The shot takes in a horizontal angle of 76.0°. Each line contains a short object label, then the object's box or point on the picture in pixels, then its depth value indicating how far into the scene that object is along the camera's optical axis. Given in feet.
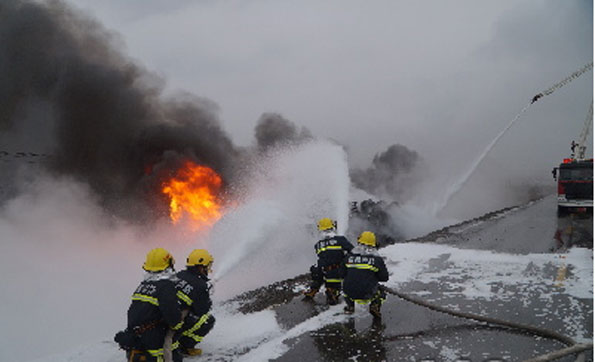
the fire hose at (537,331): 15.01
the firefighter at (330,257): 24.38
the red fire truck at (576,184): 59.06
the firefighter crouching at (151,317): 14.40
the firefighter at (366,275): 21.08
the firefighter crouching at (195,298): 16.78
